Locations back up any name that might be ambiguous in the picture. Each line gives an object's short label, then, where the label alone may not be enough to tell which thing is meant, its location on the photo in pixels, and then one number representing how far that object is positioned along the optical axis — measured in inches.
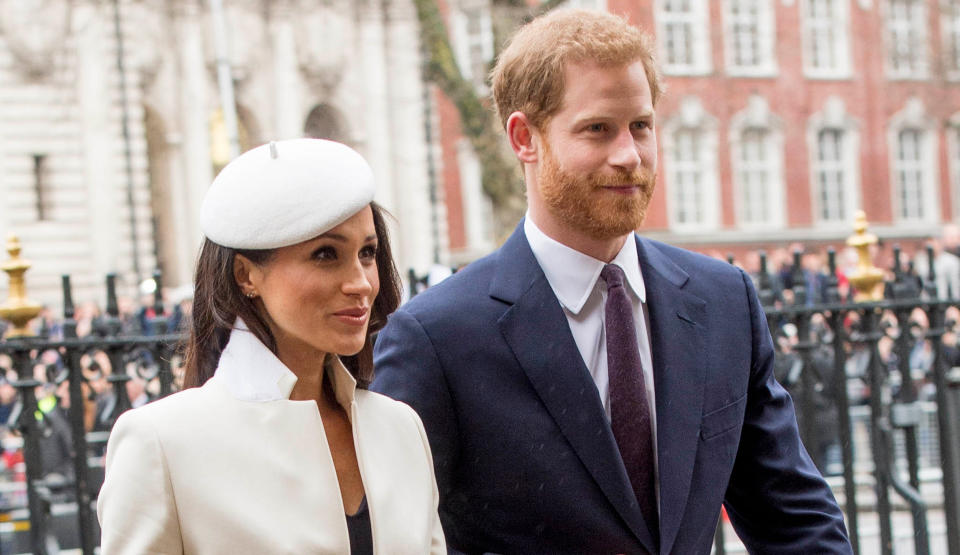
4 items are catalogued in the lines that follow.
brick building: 1262.3
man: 101.1
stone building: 973.8
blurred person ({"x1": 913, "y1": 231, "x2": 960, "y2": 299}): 220.1
